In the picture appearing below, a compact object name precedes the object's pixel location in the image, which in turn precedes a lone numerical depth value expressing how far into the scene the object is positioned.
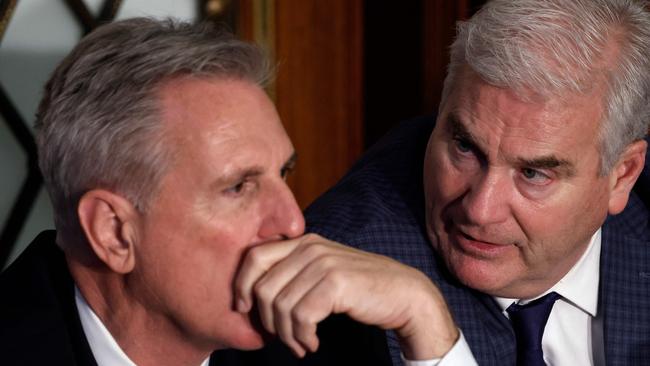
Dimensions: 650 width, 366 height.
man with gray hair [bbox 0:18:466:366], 1.79
